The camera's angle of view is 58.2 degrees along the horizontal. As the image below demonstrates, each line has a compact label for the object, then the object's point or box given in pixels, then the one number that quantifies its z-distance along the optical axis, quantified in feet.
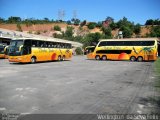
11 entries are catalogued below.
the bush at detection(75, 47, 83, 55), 130.45
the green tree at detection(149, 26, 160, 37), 193.04
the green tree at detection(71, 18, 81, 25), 317.04
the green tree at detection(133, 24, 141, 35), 251.65
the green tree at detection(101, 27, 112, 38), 237.74
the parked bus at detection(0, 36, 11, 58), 66.96
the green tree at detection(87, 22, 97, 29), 292.43
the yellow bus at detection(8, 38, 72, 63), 47.69
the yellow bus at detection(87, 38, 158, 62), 66.78
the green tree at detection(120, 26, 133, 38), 214.58
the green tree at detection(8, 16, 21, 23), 287.36
